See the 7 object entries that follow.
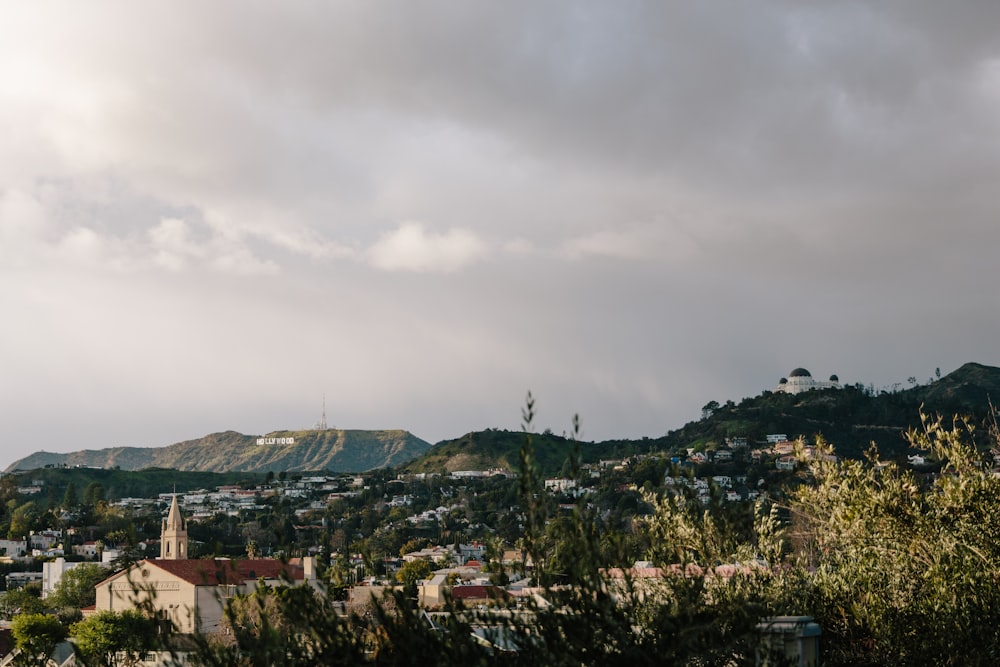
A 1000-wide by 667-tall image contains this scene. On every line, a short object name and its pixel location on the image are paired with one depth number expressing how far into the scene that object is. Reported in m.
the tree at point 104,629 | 53.31
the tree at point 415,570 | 75.25
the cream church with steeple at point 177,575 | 67.31
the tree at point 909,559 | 11.17
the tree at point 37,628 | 56.03
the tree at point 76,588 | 78.81
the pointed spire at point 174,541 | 88.69
